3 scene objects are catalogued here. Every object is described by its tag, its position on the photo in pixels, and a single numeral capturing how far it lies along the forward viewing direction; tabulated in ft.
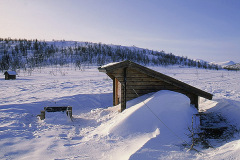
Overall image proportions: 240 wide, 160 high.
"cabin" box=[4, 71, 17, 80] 81.85
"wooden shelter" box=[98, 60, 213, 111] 26.30
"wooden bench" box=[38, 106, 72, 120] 28.14
